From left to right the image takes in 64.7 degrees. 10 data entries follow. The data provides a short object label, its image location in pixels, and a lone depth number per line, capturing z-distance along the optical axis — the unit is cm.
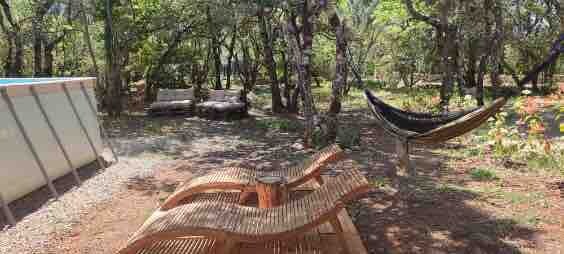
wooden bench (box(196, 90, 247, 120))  1252
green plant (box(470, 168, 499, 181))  577
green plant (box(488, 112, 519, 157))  618
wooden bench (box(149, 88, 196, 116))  1298
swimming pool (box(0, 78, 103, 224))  503
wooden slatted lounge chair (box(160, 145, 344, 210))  417
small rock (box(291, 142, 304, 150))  815
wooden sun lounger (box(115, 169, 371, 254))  290
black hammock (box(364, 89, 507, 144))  509
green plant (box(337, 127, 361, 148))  812
